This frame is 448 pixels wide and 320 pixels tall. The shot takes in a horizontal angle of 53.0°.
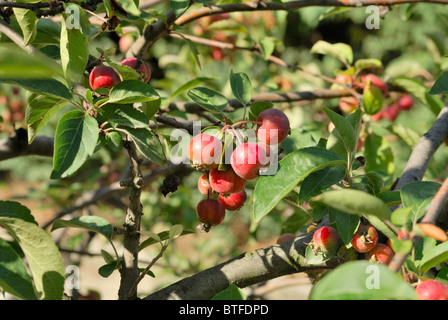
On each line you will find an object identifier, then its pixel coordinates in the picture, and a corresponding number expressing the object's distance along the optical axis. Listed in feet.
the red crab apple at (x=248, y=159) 2.26
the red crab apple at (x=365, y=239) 2.36
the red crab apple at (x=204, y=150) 2.34
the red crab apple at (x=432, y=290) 1.72
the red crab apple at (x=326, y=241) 2.40
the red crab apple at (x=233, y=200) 2.88
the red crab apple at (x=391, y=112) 7.09
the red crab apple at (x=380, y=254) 2.40
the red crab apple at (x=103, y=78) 2.60
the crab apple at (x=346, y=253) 2.52
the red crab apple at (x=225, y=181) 2.52
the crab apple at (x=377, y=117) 6.29
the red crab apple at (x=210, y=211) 2.85
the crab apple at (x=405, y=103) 7.02
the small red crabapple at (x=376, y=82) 4.79
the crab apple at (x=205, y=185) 2.85
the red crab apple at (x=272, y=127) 2.40
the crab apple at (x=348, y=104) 5.42
